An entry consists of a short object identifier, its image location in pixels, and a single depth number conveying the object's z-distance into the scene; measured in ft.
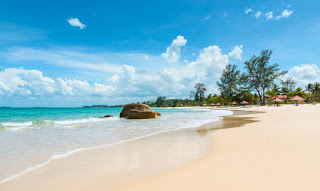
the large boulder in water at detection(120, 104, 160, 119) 66.49
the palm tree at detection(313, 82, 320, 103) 237.14
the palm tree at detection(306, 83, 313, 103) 267.43
